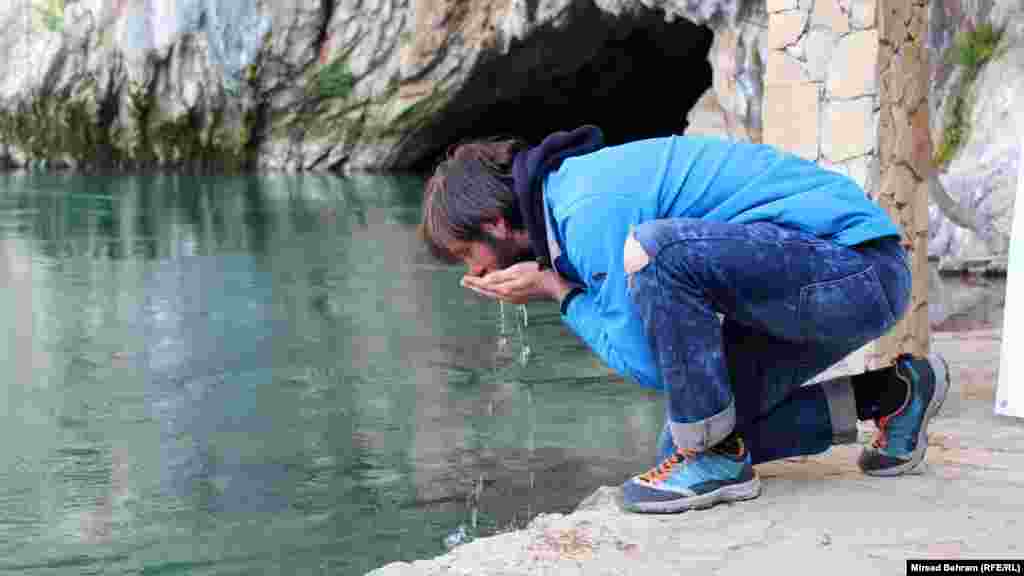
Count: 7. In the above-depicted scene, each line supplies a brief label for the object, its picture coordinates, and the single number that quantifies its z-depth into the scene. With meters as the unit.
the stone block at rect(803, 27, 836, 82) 4.94
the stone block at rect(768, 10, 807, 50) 5.25
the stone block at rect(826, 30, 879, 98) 4.81
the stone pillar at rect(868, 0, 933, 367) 4.82
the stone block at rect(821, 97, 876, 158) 4.84
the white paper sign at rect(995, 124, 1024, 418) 4.15
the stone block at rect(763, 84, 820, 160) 5.08
